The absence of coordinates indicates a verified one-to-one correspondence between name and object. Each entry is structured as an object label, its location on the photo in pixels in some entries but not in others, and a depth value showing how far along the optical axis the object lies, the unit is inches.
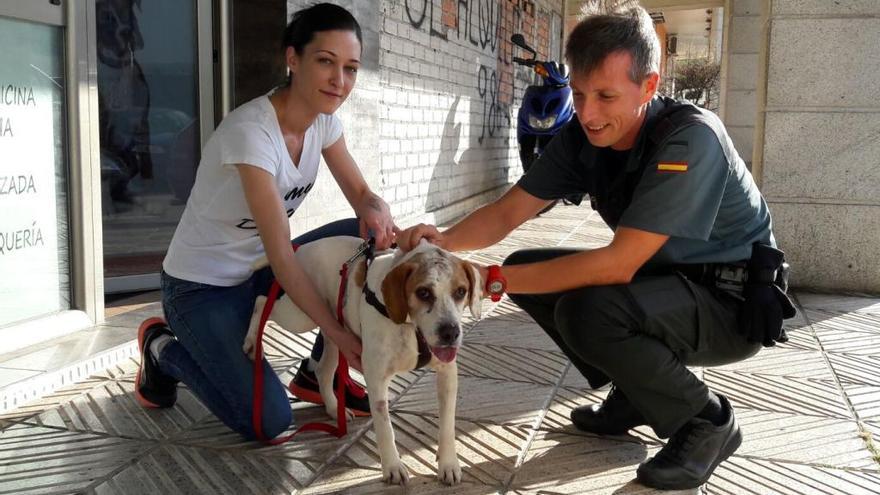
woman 120.9
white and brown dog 104.8
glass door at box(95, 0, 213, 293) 219.6
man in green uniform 112.8
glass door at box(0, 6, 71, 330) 162.7
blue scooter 415.8
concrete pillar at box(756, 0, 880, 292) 253.1
